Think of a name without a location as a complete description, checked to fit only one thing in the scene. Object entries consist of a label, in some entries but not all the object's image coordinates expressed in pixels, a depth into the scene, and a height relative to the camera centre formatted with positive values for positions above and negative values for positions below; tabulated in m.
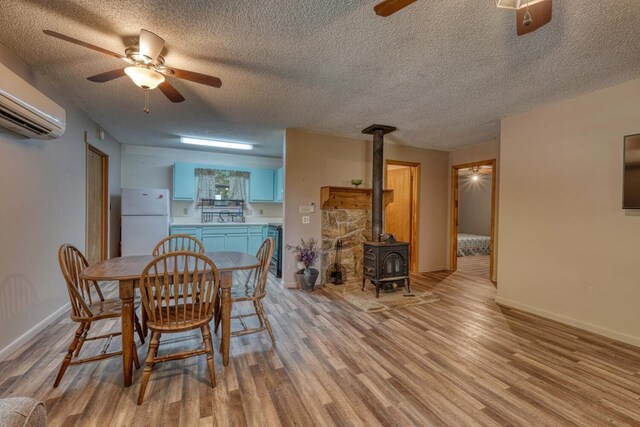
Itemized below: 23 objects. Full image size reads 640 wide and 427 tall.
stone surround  4.43 -0.41
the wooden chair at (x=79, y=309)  1.80 -0.75
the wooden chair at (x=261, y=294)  2.37 -0.76
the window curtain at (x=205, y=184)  5.71 +0.55
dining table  1.82 -0.48
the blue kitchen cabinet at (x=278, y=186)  6.07 +0.56
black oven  4.66 -0.72
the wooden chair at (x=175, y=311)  1.73 -0.71
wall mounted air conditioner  1.89 +0.77
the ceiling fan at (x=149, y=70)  1.85 +1.03
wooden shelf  4.27 +0.23
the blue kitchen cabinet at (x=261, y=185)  5.98 +0.57
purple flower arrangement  4.06 -0.62
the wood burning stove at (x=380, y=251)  3.80 -0.57
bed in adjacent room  6.79 -0.84
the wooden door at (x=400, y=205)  5.44 +0.14
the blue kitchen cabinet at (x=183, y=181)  5.39 +0.58
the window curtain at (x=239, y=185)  5.94 +0.56
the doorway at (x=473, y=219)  5.21 -0.16
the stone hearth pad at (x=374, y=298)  3.38 -1.17
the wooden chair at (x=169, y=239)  2.51 -0.33
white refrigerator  4.71 -0.18
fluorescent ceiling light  4.82 +1.25
